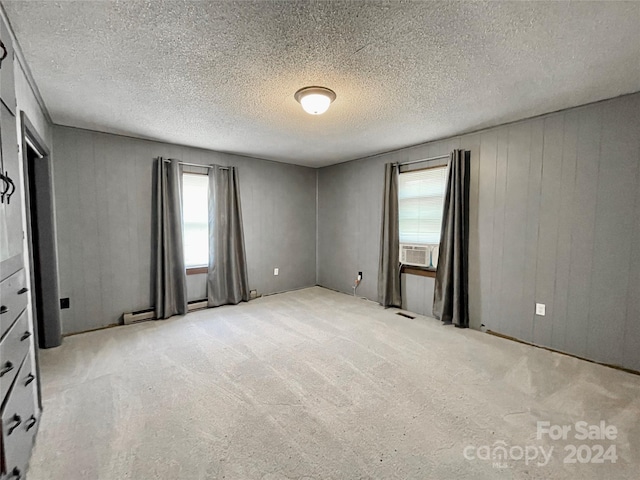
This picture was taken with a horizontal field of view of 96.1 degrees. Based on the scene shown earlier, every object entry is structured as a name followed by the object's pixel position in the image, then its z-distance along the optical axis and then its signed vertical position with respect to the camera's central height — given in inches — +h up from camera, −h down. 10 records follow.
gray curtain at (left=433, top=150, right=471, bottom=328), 133.8 -9.0
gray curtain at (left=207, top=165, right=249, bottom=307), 165.3 -10.7
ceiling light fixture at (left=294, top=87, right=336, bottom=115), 86.6 +38.4
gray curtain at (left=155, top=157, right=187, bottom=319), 144.7 -10.5
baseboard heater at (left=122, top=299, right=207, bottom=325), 139.5 -45.8
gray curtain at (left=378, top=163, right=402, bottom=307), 164.2 -11.4
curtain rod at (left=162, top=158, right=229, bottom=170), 147.5 +32.6
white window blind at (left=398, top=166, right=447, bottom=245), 148.3 +10.1
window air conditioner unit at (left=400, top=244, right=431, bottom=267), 154.0 -17.5
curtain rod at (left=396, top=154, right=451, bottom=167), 143.1 +33.2
